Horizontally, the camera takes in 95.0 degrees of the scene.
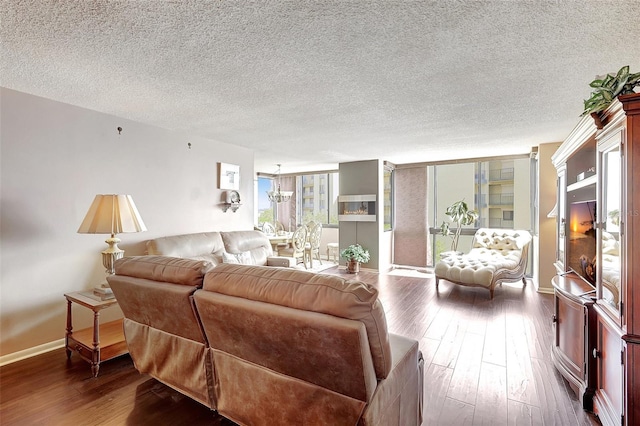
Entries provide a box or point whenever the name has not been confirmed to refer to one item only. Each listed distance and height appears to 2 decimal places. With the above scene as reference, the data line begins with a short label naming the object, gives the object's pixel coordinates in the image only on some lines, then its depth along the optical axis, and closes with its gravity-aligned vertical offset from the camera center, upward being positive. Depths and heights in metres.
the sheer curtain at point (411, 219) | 6.59 -0.05
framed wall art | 4.59 +0.63
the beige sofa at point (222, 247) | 3.47 -0.43
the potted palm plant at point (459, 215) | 5.82 +0.04
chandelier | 6.91 +0.48
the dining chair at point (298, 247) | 5.90 -0.64
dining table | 5.85 -0.48
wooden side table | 2.31 -1.09
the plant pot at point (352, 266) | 6.10 -1.05
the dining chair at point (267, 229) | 6.56 -0.31
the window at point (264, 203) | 8.09 +0.35
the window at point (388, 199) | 6.66 +0.41
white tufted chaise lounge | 4.34 -0.71
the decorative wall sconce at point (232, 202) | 4.71 +0.21
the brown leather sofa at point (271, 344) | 1.18 -0.62
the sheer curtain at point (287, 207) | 8.73 +0.26
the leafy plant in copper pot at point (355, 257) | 6.07 -0.85
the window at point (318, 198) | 8.12 +0.52
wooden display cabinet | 1.46 -0.42
